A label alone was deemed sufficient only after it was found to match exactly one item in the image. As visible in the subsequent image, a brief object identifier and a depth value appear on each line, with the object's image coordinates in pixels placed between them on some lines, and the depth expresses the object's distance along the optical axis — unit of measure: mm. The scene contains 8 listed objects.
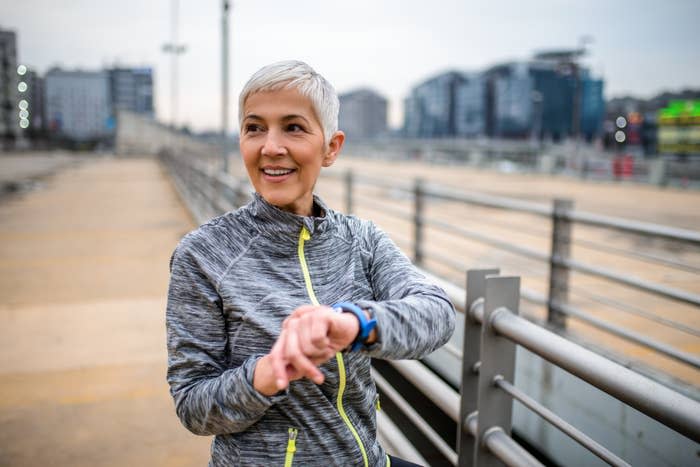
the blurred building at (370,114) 154250
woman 1350
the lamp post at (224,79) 10462
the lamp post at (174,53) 29162
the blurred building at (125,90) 73588
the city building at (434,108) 169125
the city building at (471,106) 156125
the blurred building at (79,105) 58531
